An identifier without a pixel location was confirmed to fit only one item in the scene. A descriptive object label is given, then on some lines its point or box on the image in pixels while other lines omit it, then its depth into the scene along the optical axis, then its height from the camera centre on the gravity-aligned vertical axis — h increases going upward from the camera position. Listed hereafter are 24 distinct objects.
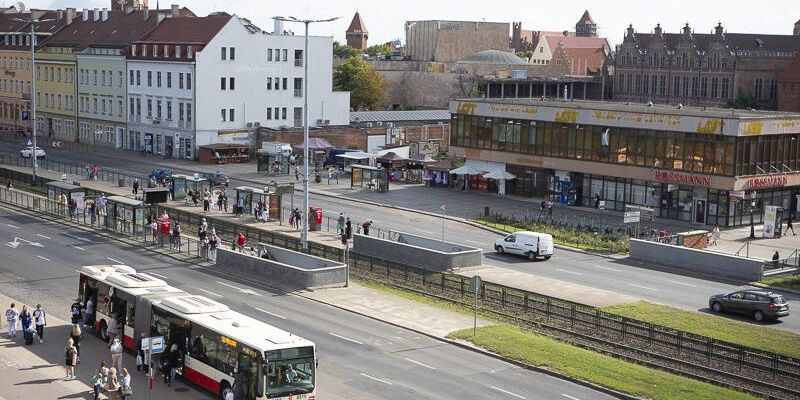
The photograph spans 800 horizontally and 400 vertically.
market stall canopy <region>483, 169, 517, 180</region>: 83.81 -6.41
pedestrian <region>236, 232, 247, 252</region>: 54.18 -7.92
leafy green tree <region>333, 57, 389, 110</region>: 149.38 +1.11
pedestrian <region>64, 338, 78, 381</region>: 31.72 -8.34
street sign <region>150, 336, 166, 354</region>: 30.47 -7.52
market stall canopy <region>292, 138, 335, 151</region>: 101.00 -5.35
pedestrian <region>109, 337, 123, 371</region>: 31.53 -8.07
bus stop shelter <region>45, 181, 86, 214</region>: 65.44 -7.06
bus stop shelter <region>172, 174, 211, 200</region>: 73.81 -7.01
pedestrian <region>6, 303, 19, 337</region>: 36.53 -8.33
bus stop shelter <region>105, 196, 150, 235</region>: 58.94 -7.41
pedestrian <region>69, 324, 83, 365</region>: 33.44 -8.04
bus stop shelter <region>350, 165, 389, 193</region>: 83.19 -7.00
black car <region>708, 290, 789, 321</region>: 43.19 -8.43
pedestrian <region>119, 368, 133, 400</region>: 28.98 -8.38
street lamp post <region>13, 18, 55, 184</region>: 81.46 -2.04
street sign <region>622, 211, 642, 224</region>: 64.06 -7.26
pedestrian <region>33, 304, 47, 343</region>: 35.81 -8.09
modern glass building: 70.81 -4.15
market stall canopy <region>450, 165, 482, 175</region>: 85.70 -6.33
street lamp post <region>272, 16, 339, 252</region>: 52.41 -4.51
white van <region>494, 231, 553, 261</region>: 56.44 -8.03
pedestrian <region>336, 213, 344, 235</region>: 61.00 -7.83
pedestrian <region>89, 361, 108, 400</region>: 29.33 -8.30
